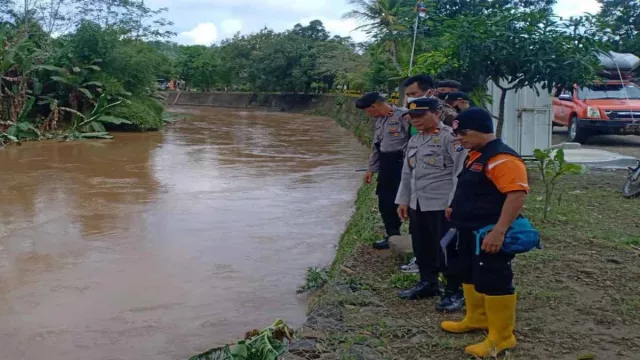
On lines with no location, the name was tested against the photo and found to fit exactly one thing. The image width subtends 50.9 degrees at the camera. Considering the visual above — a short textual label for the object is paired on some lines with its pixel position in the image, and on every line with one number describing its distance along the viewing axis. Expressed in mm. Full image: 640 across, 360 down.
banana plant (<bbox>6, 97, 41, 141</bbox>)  17516
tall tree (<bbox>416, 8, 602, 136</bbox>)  7891
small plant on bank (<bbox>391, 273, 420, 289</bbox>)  4734
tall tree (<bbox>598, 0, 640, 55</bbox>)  21031
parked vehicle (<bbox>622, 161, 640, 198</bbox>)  7848
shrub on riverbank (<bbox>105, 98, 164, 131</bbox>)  21188
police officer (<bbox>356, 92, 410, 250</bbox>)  5496
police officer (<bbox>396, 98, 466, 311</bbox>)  4203
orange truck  13617
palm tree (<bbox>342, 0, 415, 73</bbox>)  10342
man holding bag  3322
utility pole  8580
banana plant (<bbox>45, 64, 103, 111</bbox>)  20172
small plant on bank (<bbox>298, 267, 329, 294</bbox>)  5707
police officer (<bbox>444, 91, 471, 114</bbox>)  4797
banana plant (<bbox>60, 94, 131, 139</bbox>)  19312
